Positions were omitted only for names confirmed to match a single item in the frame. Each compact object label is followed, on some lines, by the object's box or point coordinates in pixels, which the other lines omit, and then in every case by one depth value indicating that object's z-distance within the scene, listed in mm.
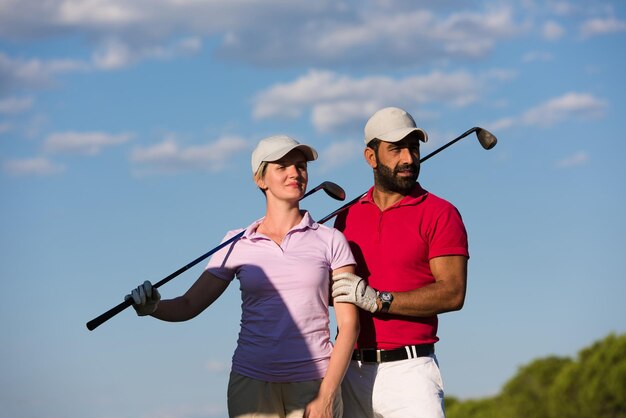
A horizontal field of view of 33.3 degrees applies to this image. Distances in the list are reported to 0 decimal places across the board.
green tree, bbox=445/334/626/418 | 30734
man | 5707
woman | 5160
